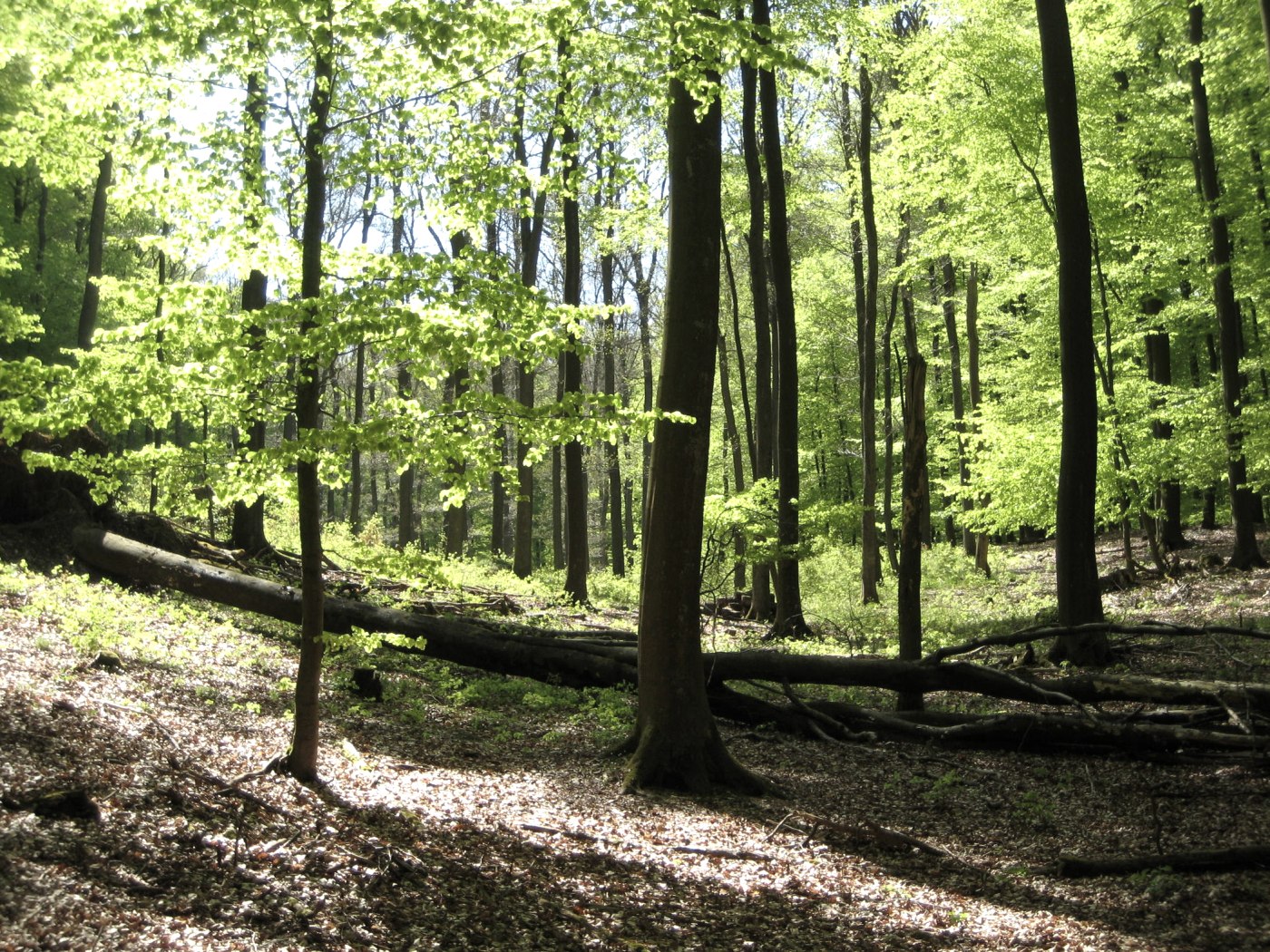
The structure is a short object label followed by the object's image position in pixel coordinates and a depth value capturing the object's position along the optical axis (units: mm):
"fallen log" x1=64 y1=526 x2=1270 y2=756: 8133
